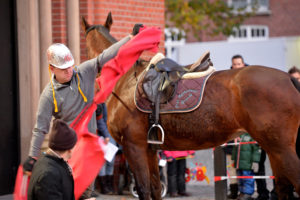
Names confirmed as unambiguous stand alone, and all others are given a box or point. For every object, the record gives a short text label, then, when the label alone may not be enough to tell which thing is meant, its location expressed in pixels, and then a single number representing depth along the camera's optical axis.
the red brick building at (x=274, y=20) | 55.25
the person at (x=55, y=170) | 7.08
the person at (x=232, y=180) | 16.80
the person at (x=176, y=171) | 17.26
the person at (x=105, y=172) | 16.95
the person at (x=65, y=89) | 8.95
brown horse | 11.41
